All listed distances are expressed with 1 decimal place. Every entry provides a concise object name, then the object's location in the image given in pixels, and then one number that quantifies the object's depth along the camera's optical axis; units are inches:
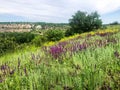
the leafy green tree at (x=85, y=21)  634.4
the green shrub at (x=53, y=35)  469.1
